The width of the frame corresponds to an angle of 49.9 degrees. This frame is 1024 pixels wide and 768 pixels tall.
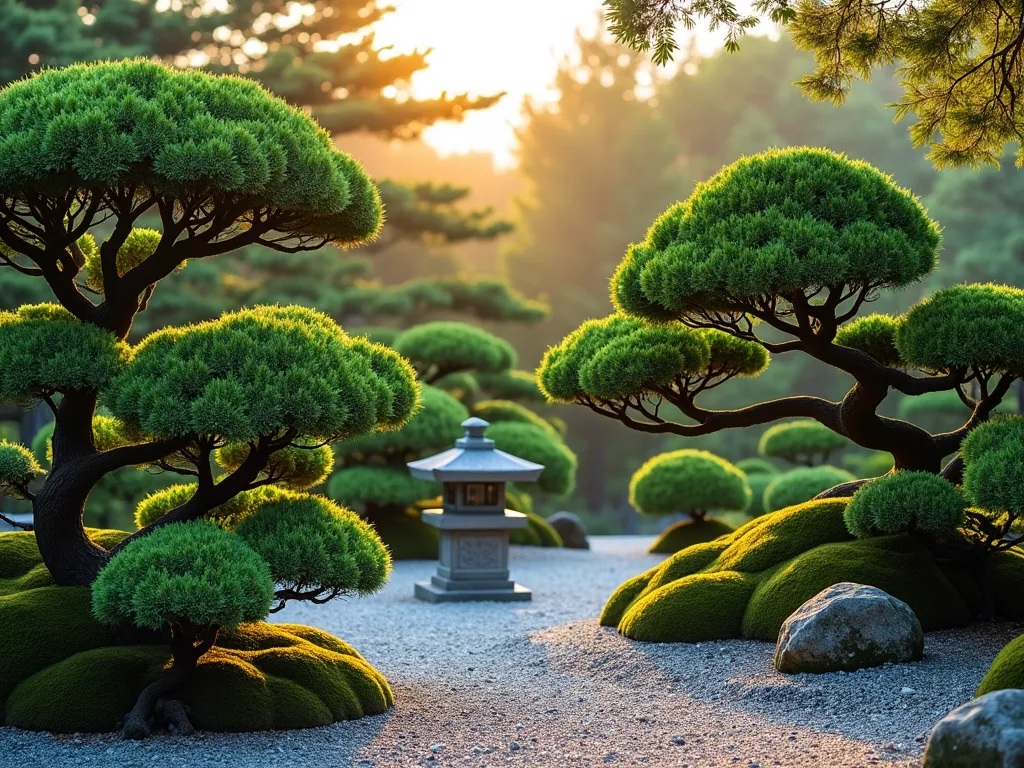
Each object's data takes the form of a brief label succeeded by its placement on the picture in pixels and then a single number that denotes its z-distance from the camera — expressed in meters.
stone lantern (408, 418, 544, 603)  9.32
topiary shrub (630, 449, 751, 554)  12.15
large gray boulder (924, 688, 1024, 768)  3.54
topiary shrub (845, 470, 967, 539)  5.89
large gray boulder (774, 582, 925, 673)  5.45
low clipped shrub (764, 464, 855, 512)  12.52
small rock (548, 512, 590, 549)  13.83
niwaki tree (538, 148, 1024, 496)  5.83
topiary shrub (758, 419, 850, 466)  14.25
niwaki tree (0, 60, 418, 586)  4.67
